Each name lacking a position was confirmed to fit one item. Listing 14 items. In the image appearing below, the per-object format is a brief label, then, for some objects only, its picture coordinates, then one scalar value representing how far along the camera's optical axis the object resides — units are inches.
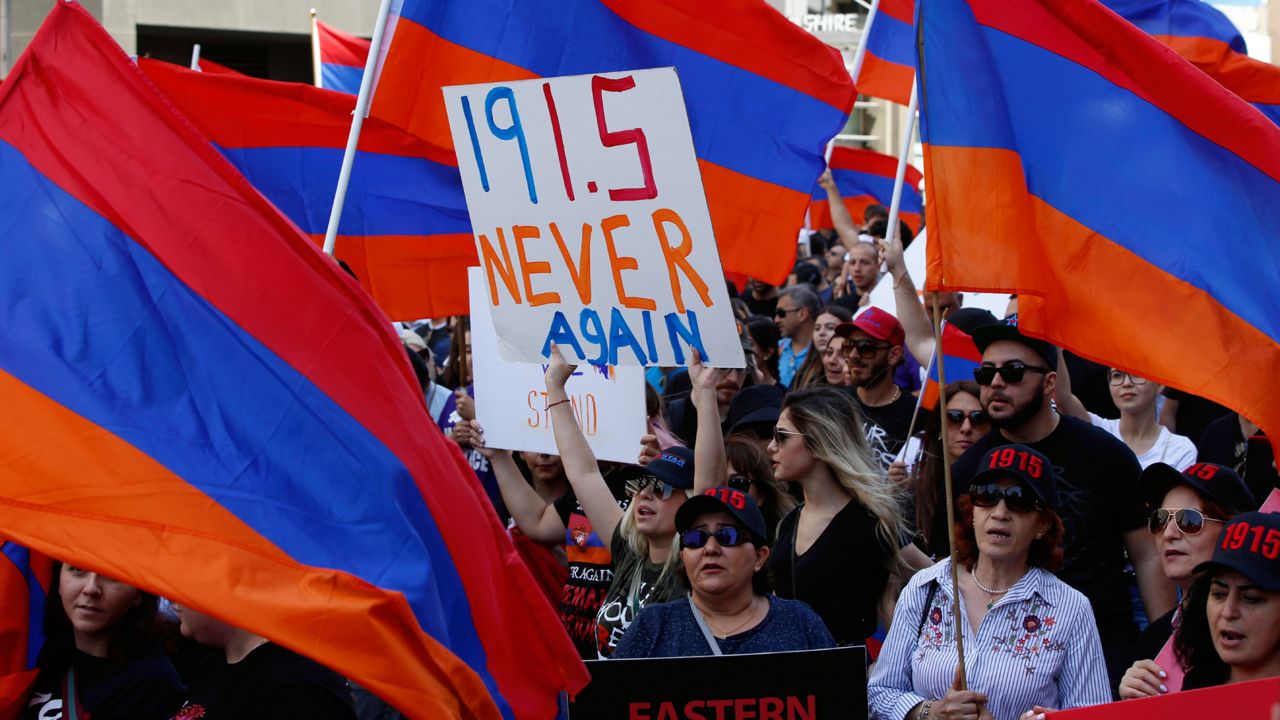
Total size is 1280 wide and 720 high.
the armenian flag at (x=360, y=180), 297.4
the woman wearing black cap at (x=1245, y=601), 151.9
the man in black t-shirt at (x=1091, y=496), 207.5
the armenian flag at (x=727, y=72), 267.0
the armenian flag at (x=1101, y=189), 193.3
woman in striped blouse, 172.7
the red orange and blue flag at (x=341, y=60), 465.4
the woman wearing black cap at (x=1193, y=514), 184.1
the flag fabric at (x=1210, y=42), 317.4
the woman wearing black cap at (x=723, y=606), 181.6
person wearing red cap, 280.8
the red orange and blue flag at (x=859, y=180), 525.0
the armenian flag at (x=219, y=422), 132.3
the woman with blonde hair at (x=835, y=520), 207.8
